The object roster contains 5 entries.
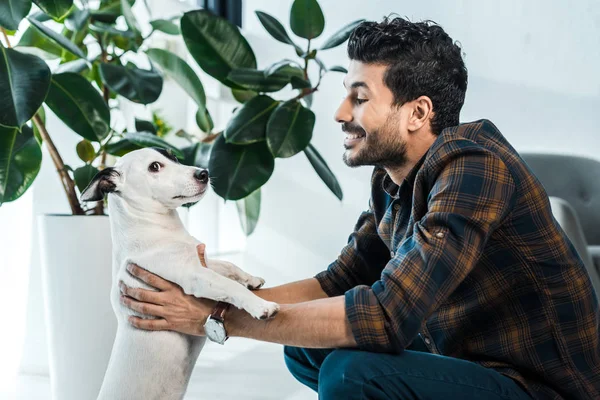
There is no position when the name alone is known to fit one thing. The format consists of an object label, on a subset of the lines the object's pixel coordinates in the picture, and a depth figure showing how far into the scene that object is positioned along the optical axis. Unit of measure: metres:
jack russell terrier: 1.43
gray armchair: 2.87
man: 1.29
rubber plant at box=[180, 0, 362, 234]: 2.43
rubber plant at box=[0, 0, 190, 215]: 1.86
